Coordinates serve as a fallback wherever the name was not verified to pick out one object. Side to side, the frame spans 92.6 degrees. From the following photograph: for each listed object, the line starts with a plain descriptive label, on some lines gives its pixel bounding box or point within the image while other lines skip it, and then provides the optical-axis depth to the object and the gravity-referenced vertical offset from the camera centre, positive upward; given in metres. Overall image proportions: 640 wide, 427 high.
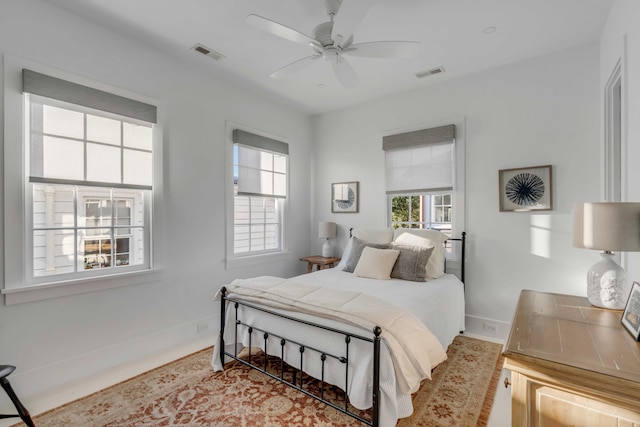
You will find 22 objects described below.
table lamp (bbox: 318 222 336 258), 4.42 -0.28
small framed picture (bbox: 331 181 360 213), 4.42 +0.25
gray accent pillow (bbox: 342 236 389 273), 3.45 -0.43
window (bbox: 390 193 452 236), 3.71 +0.03
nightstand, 4.18 -0.66
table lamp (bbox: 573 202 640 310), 1.48 -0.13
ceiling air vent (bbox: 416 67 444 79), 3.35 +1.58
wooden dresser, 1.02 -0.56
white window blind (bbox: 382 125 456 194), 3.62 +0.67
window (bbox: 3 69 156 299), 2.29 +0.26
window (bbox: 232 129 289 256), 3.85 +0.29
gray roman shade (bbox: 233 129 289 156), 3.75 +0.95
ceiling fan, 2.07 +1.22
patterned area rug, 1.98 -1.34
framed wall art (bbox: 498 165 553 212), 3.03 +0.25
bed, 1.77 -0.79
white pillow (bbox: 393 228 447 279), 3.15 -0.31
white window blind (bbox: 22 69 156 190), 2.31 +0.67
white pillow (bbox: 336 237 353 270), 3.58 -0.52
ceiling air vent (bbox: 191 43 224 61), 2.92 +1.59
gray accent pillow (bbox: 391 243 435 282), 3.01 -0.50
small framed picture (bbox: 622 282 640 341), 1.29 -0.45
